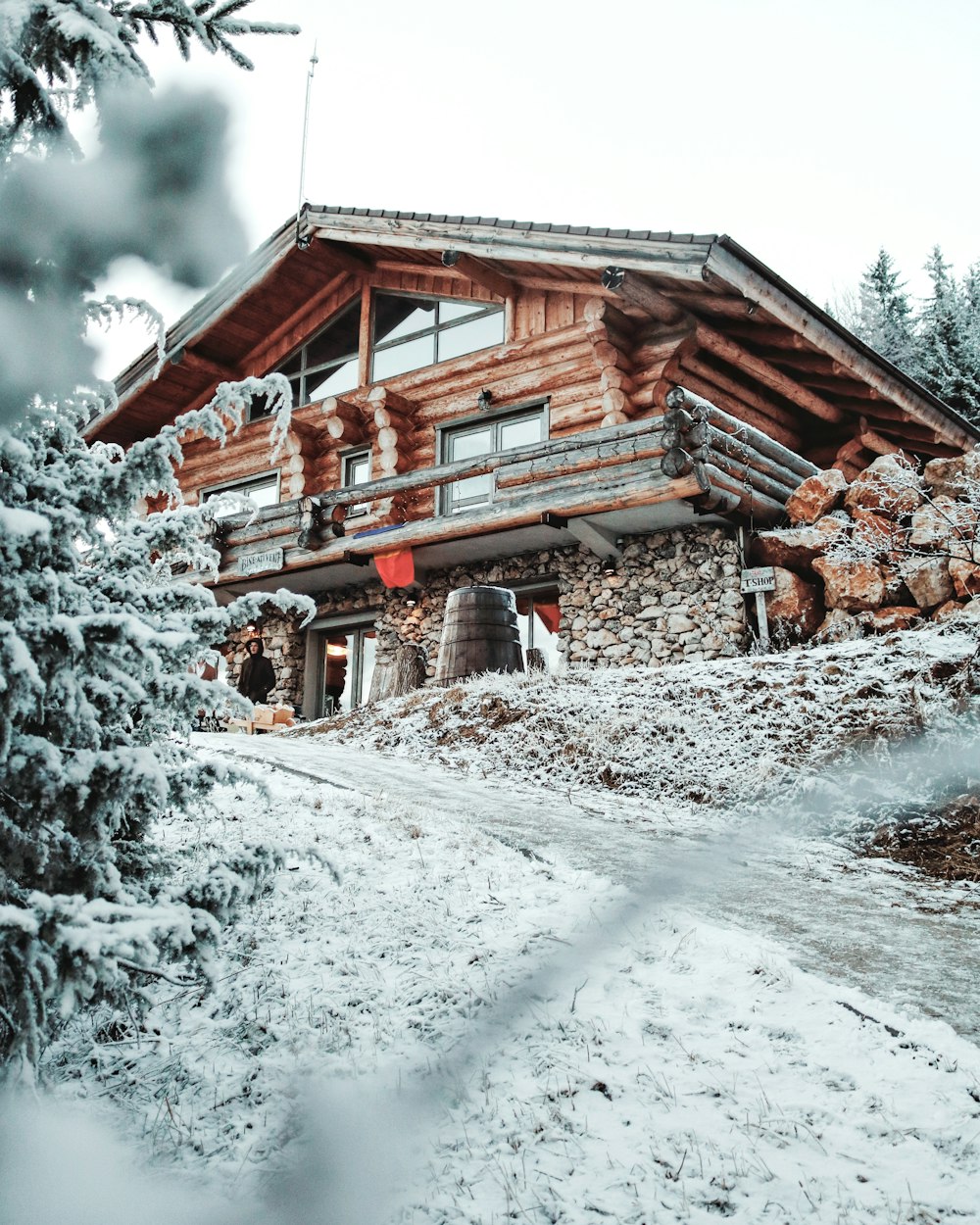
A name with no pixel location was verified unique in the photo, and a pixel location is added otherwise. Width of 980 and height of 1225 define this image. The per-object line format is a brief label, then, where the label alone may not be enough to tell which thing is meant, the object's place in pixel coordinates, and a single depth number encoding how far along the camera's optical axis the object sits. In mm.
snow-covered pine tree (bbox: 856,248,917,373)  25344
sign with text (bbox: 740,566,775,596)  10914
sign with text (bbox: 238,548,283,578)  14289
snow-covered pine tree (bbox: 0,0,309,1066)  1609
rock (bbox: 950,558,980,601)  8766
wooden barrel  10766
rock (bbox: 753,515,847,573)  10914
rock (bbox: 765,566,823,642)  10734
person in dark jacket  15242
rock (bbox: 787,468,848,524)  11219
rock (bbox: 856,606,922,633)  9398
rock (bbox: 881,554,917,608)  9773
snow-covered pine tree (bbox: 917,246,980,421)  22109
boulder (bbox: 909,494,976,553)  7309
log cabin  11438
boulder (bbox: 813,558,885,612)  9859
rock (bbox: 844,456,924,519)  8180
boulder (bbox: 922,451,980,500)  9195
